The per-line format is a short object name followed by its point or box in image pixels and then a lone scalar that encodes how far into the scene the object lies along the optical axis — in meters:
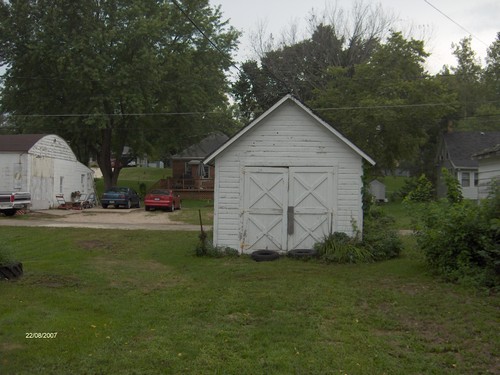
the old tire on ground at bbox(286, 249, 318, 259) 12.77
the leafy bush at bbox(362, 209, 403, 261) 12.84
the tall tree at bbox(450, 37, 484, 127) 49.94
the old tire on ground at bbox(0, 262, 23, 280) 9.44
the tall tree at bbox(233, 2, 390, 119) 38.25
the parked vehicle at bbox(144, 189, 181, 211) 30.25
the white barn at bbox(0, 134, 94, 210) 27.16
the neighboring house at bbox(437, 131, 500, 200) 38.50
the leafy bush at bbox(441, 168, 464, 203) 11.53
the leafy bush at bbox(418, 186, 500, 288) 9.09
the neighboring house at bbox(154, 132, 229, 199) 42.28
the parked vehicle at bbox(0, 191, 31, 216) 24.22
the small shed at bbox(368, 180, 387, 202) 37.72
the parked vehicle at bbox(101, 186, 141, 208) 31.19
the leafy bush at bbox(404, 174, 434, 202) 12.07
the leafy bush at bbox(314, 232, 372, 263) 12.42
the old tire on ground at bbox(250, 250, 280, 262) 12.65
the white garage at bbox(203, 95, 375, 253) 13.39
